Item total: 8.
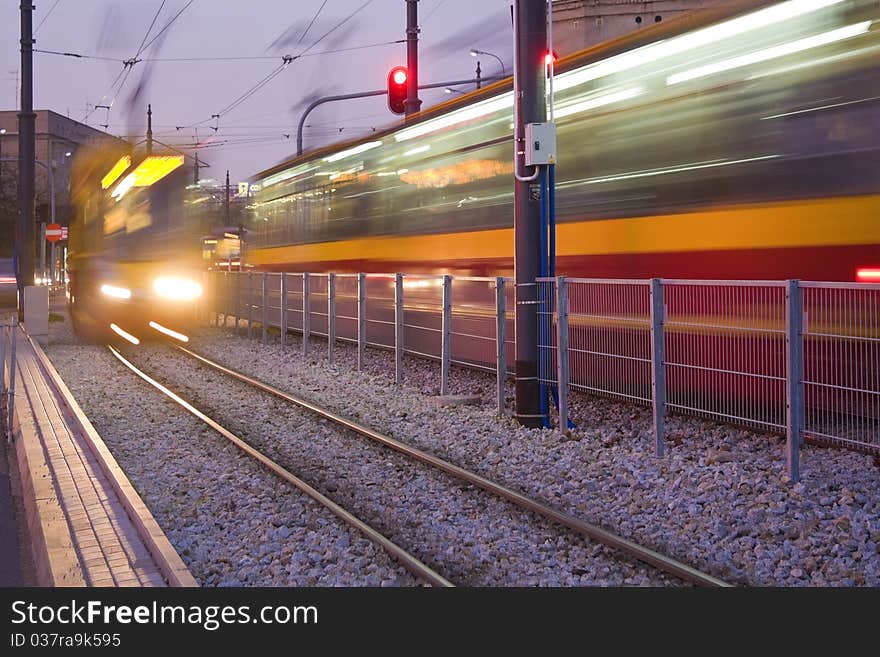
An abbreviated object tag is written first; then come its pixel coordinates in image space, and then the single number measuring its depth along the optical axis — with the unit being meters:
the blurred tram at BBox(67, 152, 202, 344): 21.72
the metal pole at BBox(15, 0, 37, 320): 24.02
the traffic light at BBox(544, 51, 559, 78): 9.84
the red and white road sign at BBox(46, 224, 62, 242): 35.16
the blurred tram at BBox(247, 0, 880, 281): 7.89
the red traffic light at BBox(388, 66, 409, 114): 19.77
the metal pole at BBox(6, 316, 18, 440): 10.64
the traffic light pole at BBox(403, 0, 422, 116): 19.89
